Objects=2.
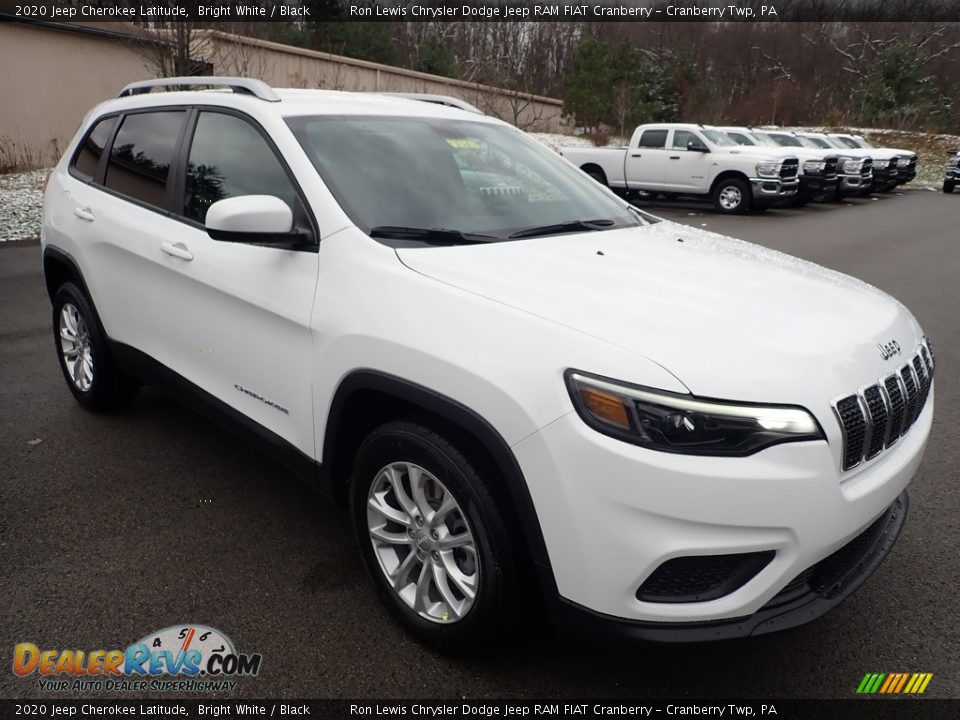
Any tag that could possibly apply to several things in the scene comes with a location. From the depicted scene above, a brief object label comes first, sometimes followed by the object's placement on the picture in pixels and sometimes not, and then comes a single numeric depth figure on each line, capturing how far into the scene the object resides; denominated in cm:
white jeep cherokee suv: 190
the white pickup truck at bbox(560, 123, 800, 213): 1628
